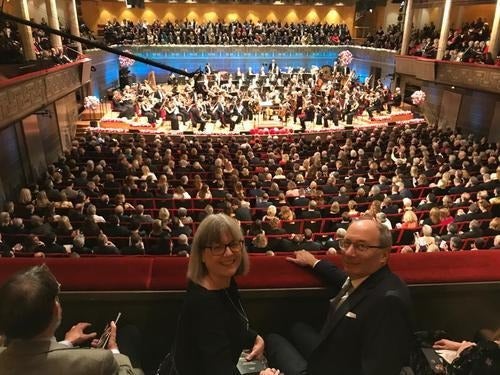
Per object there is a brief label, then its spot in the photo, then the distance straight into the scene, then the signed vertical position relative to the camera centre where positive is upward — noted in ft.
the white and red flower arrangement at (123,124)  59.16 -13.28
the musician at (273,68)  84.79 -8.24
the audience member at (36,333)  4.79 -3.36
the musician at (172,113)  58.85 -11.66
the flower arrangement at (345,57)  86.74 -5.85
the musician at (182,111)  61.72 -11.75
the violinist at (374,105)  66.39 -11.59
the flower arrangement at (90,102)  56.85 -9.83
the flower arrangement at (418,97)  62.39 -9.70
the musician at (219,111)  60.18 -11.42
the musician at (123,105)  63.36 -11.45
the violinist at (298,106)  62.34 -11.05
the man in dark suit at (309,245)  20.86 -10.22
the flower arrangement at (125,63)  78.27 -6.90
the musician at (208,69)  79.93 -7.82
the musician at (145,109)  61.05 -11.68
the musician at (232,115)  59.31 -11.86
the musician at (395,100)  69.05 -11.33
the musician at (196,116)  59.67 -12.10
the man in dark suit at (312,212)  26.32 -10.93
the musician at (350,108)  63.36 -11.58
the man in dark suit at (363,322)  6.06 -4.16
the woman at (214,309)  5.91 -3.86
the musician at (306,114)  59.67 -11.81
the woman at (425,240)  20.76 -10.04
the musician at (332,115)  61.16 -12.07
